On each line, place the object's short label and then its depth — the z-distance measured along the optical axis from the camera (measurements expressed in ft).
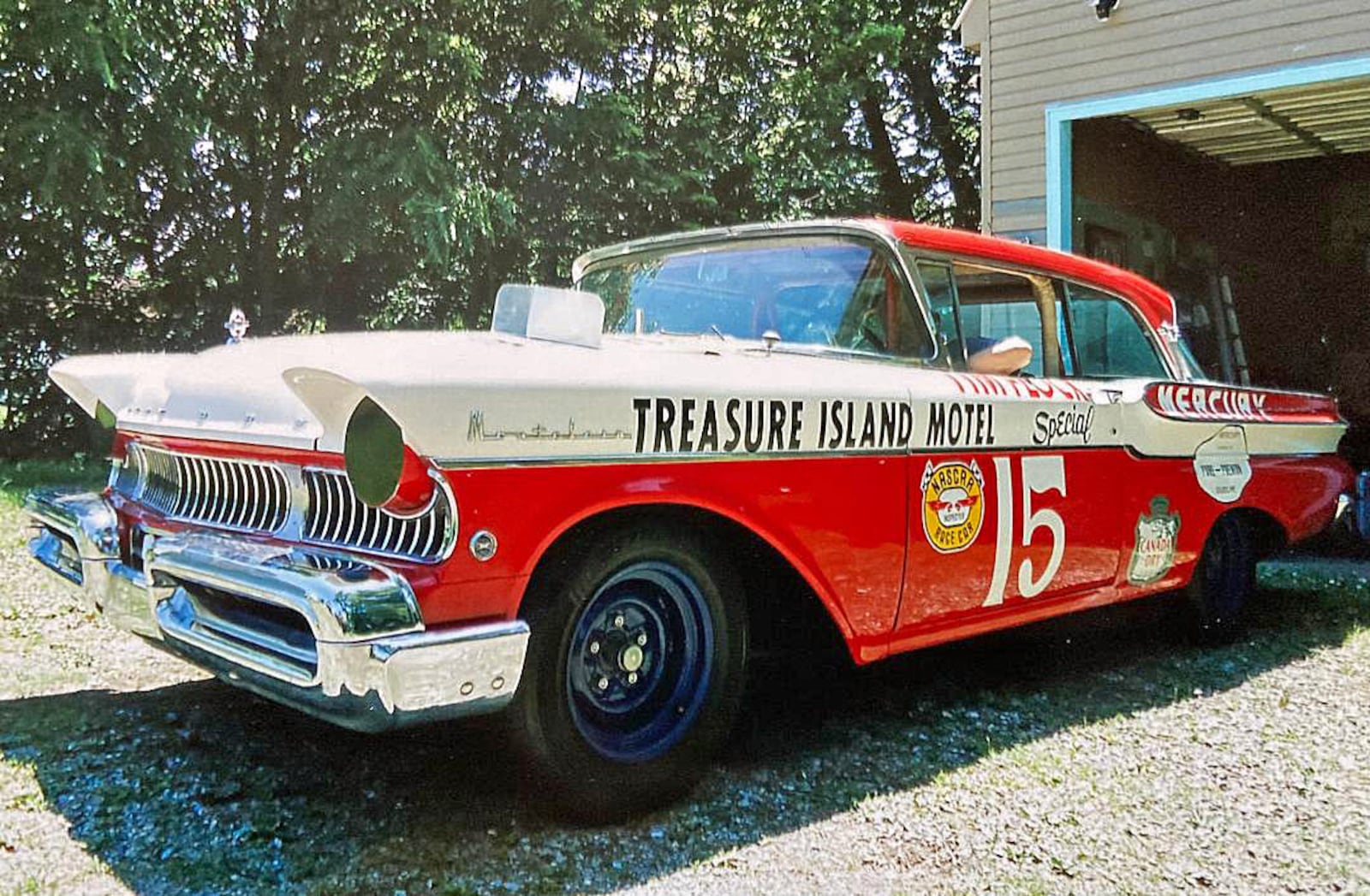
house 24.26
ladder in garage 33.65
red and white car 7.48
